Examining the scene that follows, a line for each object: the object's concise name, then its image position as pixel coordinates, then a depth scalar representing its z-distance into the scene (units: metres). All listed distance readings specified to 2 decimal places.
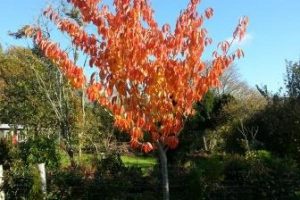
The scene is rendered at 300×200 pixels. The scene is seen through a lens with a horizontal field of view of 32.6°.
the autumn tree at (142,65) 8.12
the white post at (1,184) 10.79
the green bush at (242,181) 10.69
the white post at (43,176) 10.58
